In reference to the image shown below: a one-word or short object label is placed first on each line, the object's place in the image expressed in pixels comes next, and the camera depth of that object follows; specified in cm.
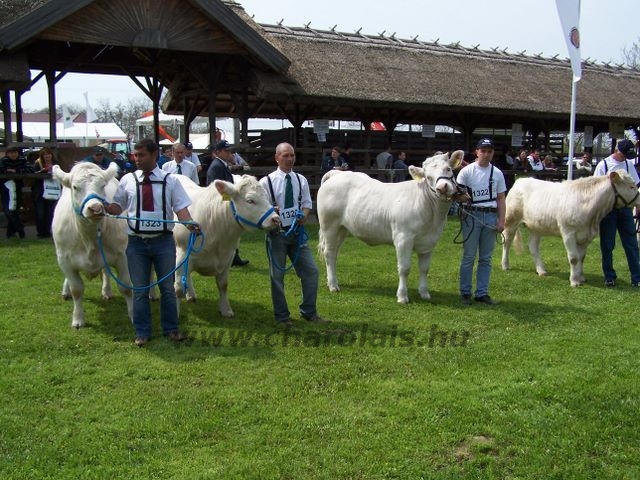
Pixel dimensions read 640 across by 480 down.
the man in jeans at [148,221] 645
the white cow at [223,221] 712
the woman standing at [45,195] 1335
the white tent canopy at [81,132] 4291
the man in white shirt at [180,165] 1078
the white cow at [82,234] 662
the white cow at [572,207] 954
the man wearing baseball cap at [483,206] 835
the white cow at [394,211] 836
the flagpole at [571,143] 1438
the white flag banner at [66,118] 3803
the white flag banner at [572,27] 1505
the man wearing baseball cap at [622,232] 974
